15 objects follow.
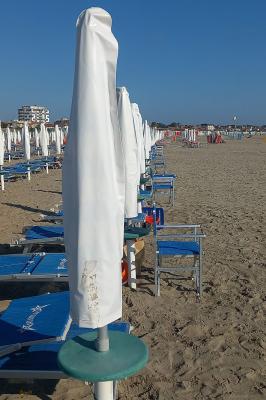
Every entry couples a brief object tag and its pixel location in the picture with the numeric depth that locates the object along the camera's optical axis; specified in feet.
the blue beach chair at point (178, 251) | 17.40
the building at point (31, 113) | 530.68
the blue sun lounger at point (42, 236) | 20.72
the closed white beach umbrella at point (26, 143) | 57.88
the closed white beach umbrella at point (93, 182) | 7.18
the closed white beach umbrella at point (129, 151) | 17.17
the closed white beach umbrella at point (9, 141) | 89.18
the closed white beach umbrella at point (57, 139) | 74.33
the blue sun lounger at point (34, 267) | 16.38
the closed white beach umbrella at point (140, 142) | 27.76
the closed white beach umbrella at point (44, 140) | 65.41
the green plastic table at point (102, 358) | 7.43
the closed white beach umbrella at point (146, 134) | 50.22
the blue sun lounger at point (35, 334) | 10.59
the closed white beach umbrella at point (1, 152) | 45.98
